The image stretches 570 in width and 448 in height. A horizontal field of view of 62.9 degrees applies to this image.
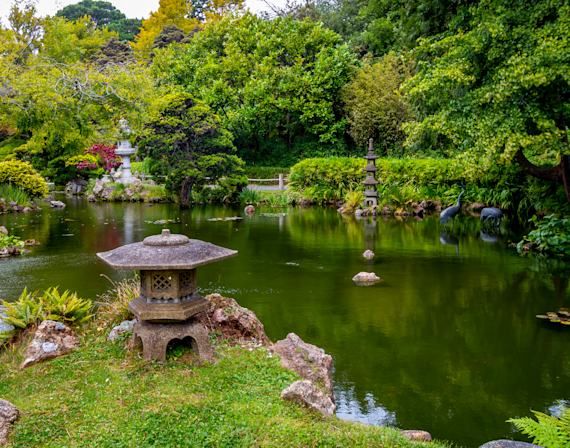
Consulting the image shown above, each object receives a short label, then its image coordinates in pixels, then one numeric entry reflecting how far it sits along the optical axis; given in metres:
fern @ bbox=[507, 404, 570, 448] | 2.94
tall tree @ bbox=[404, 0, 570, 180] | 7.84
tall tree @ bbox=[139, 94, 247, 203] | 18.22
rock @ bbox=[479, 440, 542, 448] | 2.69
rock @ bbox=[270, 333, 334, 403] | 4.06
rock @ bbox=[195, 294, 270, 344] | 4.84
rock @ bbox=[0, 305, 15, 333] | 4.82
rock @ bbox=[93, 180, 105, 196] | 22.64
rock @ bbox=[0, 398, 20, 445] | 2.94
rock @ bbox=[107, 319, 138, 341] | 4.67
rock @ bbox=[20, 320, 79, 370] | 4.18
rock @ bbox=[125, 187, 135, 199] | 22.12
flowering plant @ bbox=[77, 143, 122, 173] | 23.67
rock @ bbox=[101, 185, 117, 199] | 22.47
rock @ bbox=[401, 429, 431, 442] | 3.28
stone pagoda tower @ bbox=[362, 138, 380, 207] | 16.89
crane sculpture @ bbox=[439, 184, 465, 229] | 13.67
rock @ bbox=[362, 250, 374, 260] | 9.73
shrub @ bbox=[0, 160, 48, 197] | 17.89
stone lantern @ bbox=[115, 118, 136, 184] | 24.03
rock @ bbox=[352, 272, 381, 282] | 7.92
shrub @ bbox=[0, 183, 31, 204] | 17.36
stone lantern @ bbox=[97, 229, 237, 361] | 4.06
